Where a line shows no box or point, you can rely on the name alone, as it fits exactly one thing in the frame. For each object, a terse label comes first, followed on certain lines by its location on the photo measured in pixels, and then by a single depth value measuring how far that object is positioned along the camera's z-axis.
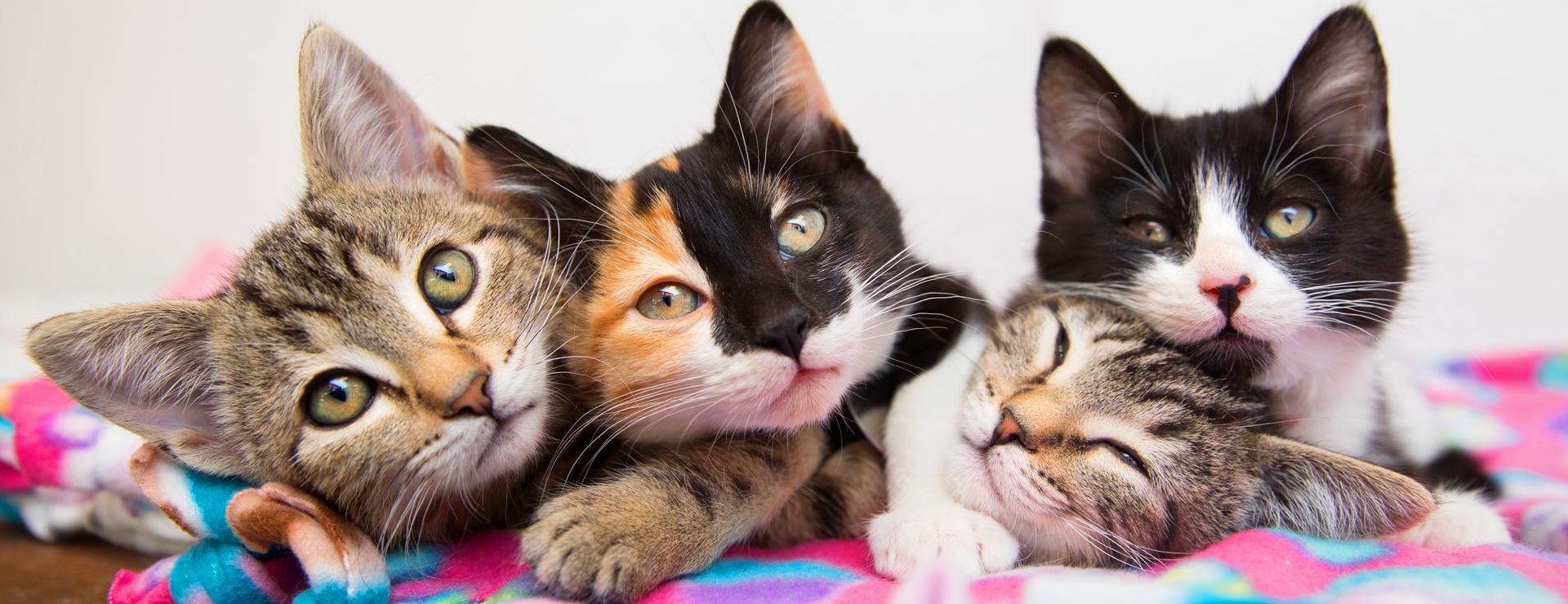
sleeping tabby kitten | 0.32
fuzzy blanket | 0.29
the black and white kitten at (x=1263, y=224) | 0.34
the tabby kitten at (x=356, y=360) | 0.32
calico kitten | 0.32
